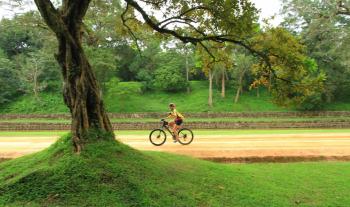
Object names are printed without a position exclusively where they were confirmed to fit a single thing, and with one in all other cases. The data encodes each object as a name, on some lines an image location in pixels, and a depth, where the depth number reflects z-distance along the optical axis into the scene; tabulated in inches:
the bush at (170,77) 1581.0
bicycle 477.4
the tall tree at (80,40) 293.7
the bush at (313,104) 1382.9
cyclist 465.7
